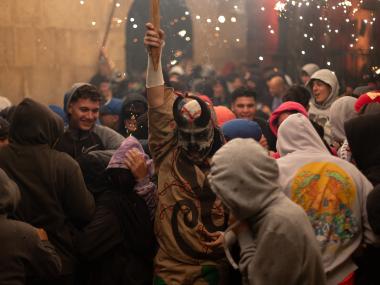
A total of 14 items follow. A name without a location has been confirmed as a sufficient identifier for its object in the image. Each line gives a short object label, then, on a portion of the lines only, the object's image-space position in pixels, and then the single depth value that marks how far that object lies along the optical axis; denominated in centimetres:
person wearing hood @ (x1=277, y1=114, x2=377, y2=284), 422
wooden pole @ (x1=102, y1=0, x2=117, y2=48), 1378
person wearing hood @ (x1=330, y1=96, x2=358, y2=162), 607
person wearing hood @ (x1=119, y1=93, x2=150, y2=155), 691
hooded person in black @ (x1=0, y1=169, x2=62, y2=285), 407
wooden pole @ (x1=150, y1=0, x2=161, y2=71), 474
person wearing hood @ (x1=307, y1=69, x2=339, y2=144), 822
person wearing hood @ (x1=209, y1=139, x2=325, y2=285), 333
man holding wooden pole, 454
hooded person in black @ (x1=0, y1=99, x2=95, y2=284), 484
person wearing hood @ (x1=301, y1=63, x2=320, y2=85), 1123
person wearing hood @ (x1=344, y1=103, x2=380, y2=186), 471
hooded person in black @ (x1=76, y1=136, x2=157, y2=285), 482
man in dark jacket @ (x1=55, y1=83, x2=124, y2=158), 625
